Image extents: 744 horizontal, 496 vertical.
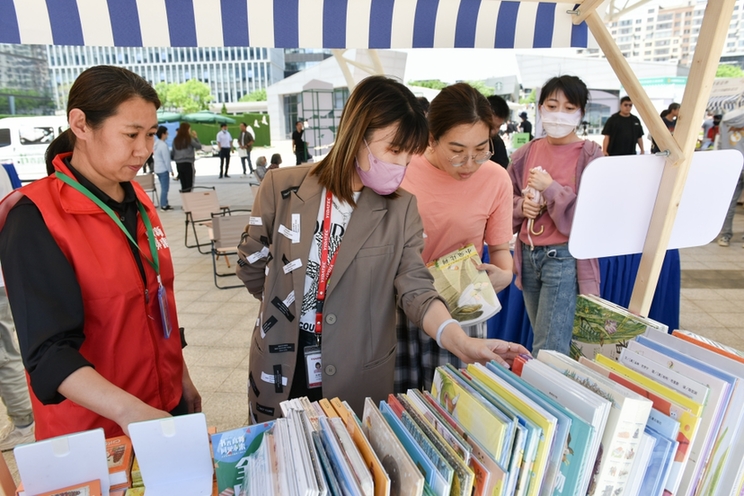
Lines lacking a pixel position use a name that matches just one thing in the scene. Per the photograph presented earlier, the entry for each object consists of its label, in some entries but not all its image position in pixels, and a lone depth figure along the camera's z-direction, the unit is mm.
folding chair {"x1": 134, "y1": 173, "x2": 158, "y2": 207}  8838
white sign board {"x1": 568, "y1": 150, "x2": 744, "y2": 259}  1443
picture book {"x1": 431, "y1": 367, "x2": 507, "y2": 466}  833
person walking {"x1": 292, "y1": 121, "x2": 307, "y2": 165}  12789
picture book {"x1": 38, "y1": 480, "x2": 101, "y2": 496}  823
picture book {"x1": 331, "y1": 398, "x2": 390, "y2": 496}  776
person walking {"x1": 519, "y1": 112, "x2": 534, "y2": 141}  13336
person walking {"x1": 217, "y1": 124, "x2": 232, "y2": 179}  15359
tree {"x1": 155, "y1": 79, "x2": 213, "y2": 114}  61219
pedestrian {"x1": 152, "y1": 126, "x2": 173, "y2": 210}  10078
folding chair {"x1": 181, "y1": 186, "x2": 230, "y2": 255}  6348
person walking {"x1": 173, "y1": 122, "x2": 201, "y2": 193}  10203
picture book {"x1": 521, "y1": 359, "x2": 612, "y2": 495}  842
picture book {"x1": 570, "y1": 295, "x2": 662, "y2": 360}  1272
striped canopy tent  1403
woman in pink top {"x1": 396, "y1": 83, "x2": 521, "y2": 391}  1870
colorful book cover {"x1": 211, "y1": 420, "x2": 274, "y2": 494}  920
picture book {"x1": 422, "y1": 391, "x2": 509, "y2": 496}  793
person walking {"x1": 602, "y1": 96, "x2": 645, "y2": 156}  8094
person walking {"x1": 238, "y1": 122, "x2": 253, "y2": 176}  16078
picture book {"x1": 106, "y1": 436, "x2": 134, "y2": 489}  891
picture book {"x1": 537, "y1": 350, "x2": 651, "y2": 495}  856
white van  13156
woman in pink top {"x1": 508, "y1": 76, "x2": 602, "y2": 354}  2264
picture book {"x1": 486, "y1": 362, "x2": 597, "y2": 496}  831
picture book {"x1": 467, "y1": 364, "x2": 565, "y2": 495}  833
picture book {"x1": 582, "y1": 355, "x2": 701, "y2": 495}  891
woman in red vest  1040
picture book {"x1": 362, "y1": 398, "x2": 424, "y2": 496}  757
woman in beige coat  1438
